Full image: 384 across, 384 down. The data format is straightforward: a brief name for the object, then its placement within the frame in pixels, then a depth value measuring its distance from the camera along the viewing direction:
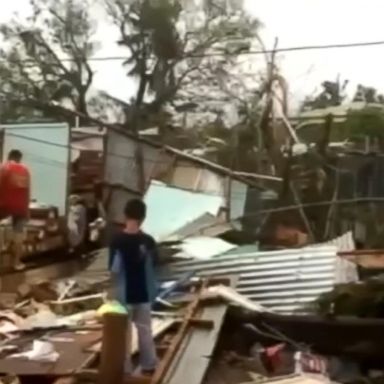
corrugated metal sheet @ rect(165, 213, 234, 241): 15.34
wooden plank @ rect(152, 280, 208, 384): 8.75
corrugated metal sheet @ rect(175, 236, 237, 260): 14.20
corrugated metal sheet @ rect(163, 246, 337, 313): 12.27
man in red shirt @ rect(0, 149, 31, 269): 14.62
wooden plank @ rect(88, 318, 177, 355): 9.43
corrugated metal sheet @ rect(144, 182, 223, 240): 15.48
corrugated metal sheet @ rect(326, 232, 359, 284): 12.32
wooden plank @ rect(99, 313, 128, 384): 8.41
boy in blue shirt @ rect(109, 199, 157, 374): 8.66
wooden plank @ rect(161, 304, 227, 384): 8.94
